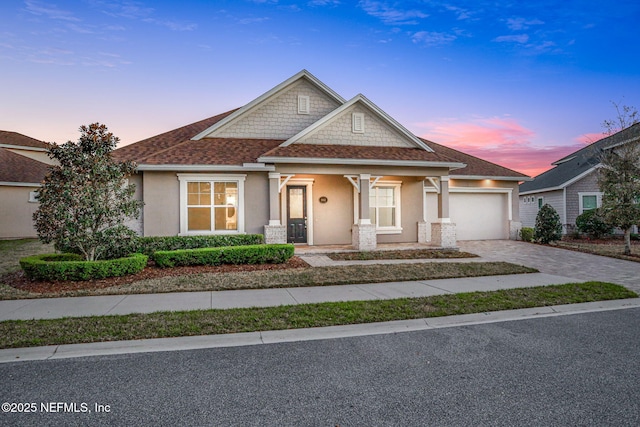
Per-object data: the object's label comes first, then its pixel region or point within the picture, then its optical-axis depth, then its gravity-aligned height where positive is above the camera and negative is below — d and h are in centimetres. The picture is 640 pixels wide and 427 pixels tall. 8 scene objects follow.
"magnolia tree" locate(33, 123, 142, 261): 896 +56
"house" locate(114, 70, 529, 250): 1321 +180
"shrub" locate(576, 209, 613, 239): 1950 -59
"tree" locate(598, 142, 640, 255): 1395 +109
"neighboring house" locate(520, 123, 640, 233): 2172 +172
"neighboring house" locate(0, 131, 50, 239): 2020 +134
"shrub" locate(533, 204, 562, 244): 1692 -55
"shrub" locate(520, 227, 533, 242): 1816 -97
